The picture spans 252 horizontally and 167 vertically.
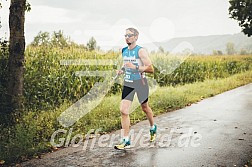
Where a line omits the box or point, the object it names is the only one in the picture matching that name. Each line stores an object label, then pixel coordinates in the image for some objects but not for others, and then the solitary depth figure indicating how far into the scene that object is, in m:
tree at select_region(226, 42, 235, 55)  162.07
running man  6.09
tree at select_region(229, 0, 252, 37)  39.47
